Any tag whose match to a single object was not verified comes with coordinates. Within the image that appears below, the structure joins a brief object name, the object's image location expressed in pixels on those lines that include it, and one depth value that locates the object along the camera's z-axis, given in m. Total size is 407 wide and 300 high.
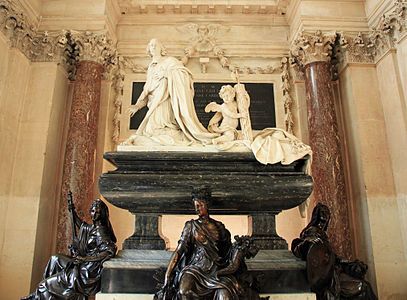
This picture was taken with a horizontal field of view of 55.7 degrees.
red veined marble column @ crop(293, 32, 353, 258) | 8.12
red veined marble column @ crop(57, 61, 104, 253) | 8.27
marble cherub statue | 4.99
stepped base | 4.06
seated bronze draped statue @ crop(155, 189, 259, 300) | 3.45
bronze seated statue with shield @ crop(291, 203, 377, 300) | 4.11
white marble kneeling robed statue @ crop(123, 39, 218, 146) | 4.82
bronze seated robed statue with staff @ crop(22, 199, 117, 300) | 4.23
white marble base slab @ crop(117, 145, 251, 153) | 4.60
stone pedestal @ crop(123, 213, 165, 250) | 4.41
